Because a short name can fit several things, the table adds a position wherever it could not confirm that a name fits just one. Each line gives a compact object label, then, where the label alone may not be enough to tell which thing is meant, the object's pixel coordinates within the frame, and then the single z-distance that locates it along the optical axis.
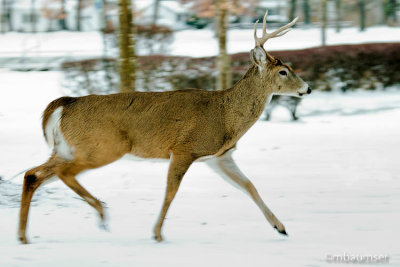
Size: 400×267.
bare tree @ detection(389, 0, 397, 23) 81.37
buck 11.25
